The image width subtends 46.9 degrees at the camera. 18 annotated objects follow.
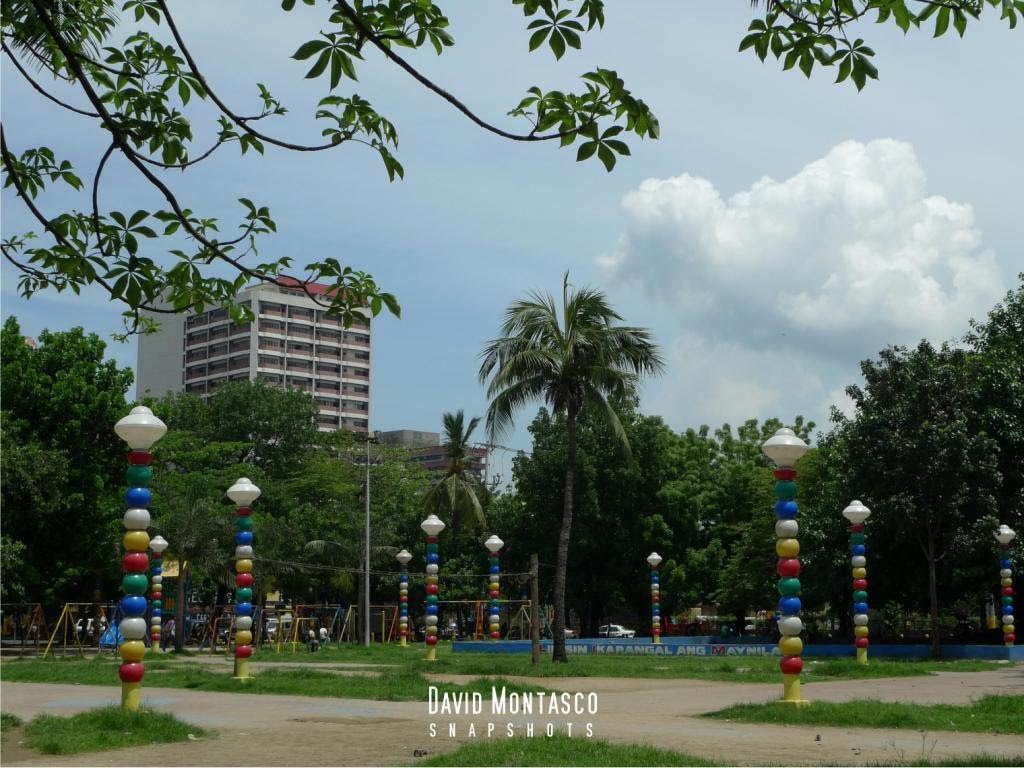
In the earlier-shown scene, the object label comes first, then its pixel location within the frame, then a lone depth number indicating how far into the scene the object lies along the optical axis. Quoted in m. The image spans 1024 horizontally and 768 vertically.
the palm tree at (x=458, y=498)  48.97
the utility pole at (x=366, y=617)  42.12
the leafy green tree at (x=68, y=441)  32.62
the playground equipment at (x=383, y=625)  42.07
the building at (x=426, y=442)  125.91
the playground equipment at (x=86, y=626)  31.37
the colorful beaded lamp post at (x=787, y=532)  13.78
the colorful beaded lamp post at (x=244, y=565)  18.80
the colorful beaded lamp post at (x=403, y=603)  38.78
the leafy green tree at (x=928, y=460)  26.72
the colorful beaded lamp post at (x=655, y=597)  36.75
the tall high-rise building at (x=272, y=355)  111.69
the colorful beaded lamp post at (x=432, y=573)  27.17
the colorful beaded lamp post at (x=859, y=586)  23.92
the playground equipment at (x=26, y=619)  32.73
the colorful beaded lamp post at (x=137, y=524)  12.12
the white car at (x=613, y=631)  56.78
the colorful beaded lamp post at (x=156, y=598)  31.58
